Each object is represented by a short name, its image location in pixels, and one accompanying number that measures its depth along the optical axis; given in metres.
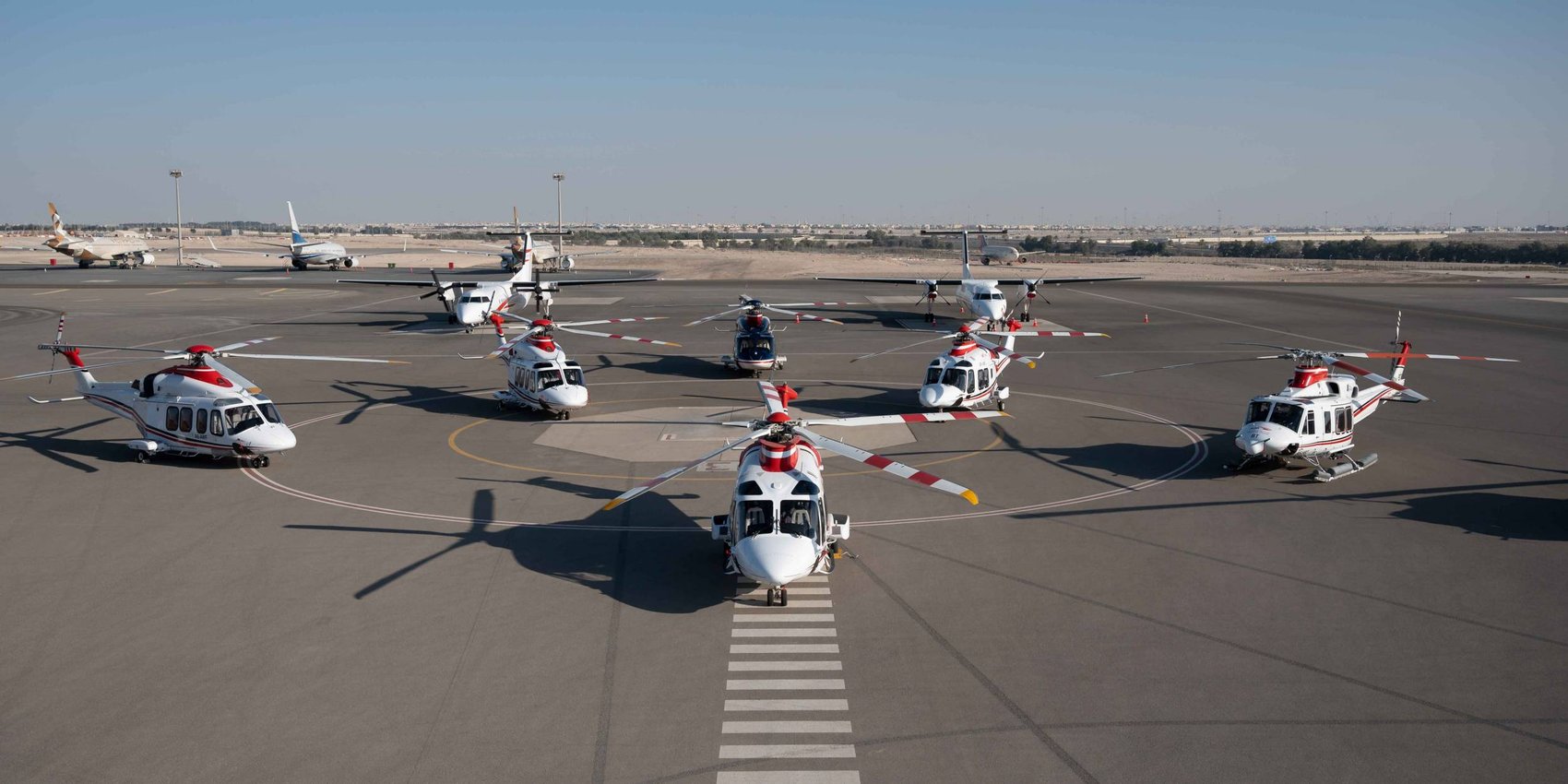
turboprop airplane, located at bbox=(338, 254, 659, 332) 60.25
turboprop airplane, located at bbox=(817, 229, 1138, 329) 60.47
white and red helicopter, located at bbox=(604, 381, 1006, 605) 19.80
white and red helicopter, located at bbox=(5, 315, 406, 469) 30.19
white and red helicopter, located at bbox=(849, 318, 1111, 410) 36.78
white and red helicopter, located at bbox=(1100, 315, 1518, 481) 28.94
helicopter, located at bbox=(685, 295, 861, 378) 47.06
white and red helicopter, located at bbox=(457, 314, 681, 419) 37.38
